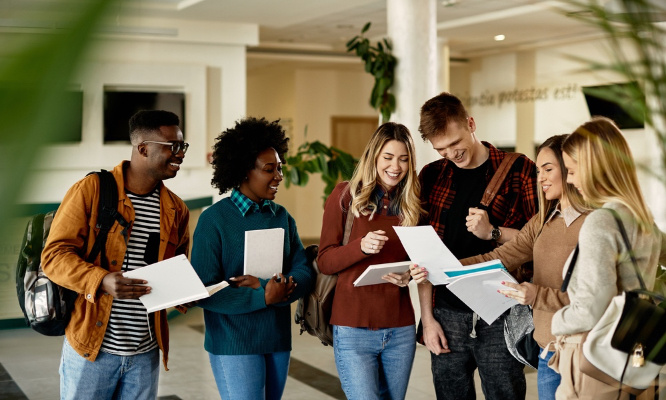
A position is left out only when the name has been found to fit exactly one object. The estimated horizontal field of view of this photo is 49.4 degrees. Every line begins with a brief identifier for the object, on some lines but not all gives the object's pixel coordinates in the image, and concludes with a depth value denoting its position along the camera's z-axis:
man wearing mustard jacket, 2.45
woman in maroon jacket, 2.96
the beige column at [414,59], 7.41
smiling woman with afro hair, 2.77
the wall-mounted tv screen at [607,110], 11.26
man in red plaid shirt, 2.97
